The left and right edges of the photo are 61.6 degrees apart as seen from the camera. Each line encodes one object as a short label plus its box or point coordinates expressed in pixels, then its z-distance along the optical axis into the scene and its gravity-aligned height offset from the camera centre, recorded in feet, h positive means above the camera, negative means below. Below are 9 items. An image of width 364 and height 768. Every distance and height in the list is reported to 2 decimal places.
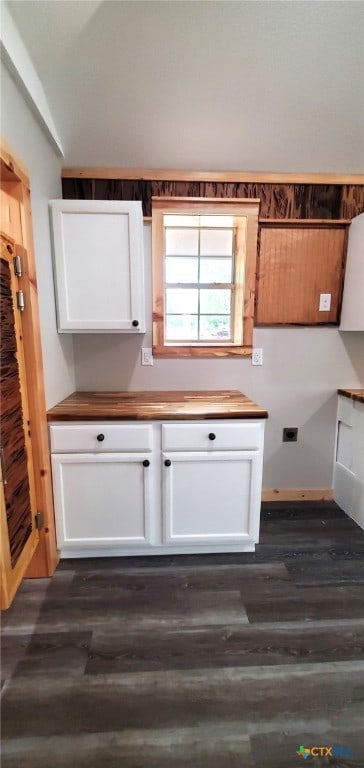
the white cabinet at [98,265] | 5.47 +1.00
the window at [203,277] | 6.51 +1.00
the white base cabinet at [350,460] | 6.76 -3.16
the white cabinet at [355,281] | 6.44 +0.88
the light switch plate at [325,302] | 6.98 +0.45
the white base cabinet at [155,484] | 5.37 -2.90
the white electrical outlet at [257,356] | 7.12 -0.79
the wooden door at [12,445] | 3.96 -1.76
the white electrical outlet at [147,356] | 6.97 -0.79
